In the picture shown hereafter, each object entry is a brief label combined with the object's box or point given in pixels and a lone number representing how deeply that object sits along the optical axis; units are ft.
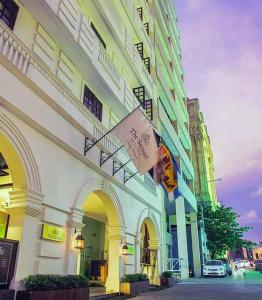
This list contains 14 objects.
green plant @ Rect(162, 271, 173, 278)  57.62
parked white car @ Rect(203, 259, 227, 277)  88.12
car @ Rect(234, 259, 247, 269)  198.19
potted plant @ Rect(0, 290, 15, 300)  20.63
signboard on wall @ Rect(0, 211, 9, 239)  34.50
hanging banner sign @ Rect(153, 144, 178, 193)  46.80
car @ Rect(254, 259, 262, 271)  129.55
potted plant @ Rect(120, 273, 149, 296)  40.22
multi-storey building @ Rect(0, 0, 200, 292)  25.76
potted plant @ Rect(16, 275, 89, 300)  22.76
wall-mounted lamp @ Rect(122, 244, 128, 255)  41.94
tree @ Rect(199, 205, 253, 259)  120.67
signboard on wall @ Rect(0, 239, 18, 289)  21.43
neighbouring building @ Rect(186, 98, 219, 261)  164.94
